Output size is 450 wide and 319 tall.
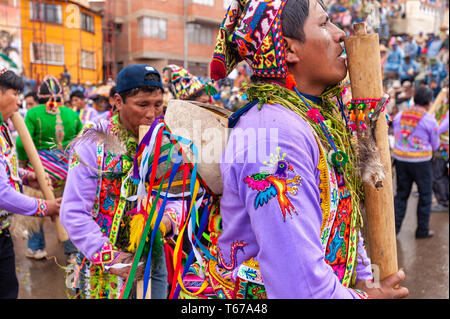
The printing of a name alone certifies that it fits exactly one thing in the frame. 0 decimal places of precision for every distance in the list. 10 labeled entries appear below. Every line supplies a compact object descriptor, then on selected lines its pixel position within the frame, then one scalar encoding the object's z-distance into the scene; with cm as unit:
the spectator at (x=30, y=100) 758
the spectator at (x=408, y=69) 1620
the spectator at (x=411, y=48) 1700
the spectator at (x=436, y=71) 1560
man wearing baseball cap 222
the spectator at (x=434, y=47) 1644
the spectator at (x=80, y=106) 764
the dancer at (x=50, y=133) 461
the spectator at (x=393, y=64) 1633
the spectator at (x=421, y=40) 1760
